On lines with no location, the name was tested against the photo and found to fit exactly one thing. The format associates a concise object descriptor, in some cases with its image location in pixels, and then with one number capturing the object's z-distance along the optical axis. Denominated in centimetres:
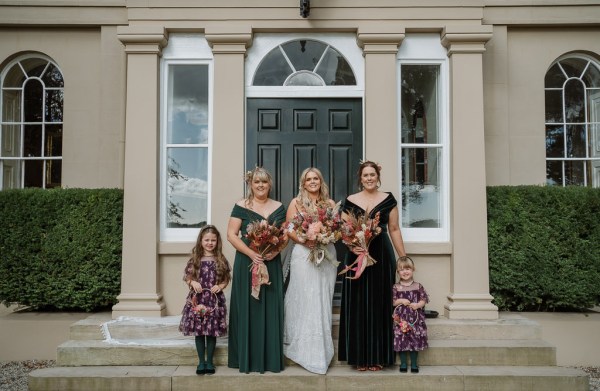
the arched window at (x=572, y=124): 727
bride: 505
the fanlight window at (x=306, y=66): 655
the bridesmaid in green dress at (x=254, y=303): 503
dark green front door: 640
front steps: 494
